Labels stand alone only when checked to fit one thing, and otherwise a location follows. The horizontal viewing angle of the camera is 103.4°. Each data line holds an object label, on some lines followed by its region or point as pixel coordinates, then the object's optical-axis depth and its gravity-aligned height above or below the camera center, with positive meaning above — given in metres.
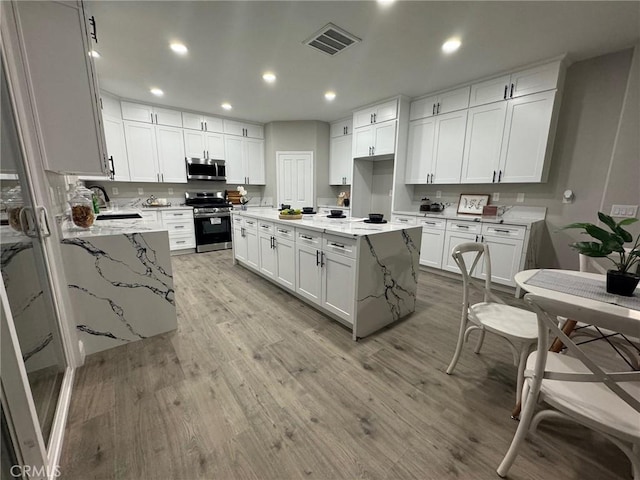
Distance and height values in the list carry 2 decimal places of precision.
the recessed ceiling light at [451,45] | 2.52 +1.48
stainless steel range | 4.85 -0.59
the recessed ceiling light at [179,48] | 2.63 +1.47
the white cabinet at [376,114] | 4.09 +1.30
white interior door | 5.63 +0.29
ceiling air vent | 2.38 +1.49
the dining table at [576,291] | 1.06 -0.48
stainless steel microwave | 4.88 +0.39
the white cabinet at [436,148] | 3.67 +0.65
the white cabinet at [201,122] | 4.81 +1.29
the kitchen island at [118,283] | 1.79 -0.71
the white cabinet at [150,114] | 4.25 +1.28
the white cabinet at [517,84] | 2.83 +1.30
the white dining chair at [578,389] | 0.82 -0.77
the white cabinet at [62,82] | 1.42 +0.63
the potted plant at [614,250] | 1.11 -0.25
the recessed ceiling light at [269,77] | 3.31 +1.49
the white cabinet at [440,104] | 3.55 +1.29
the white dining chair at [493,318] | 1.37 -0.76
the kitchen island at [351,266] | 2.02 -0.68
